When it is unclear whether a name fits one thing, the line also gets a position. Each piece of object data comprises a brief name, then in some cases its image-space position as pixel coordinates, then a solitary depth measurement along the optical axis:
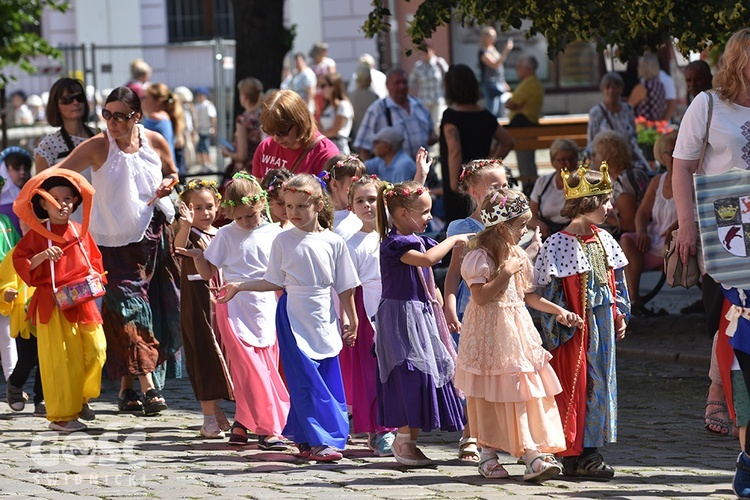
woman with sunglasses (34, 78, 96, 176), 16.68
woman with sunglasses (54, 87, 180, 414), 15.80
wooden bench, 30.49
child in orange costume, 14.64
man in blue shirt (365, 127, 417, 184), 22.86
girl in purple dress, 12.51
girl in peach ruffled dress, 11.61
